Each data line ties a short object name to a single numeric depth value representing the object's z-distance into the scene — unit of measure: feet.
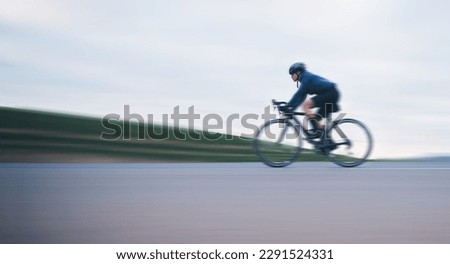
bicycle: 28.35
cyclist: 27.25
